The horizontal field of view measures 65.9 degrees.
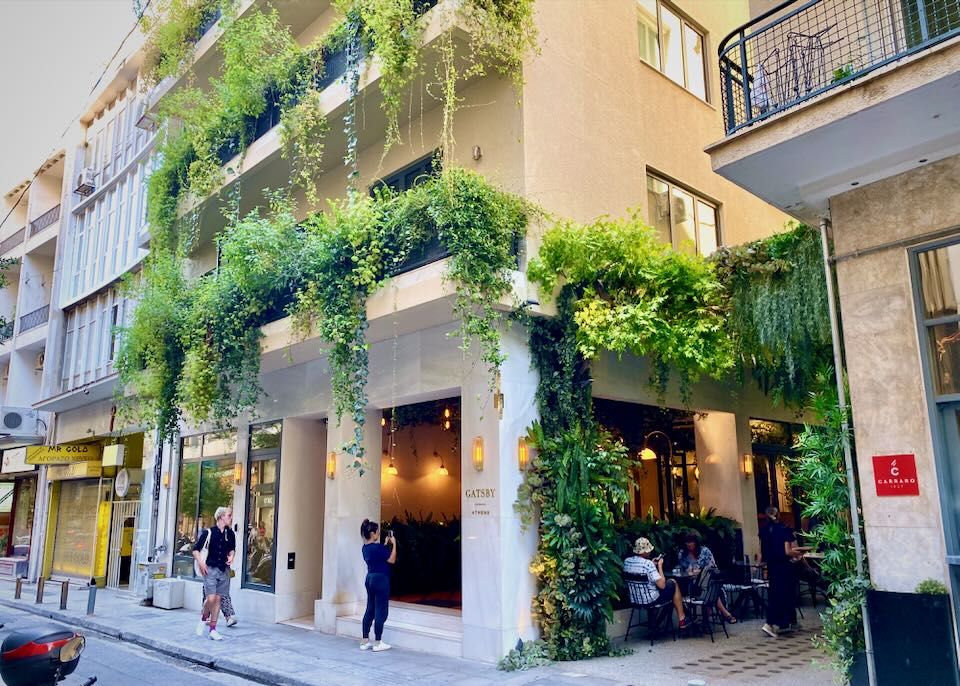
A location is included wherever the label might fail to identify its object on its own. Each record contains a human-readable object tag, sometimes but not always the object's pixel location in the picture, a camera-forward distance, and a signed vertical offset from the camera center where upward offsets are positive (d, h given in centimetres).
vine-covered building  984 +260
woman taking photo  996 -107
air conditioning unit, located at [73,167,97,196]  2389 +1026
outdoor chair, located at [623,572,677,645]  993 -144
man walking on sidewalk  1133 -80
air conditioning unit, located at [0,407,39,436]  2391 +282
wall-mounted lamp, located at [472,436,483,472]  956 +64
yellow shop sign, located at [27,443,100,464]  2188 +161
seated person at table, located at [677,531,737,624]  1062 -84
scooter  541 -107
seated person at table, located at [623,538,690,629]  988 -108
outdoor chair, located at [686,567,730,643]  1031 -128
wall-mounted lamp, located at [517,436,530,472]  955 +62
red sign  664 +22
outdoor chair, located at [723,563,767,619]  1187 -147
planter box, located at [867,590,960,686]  621 -118
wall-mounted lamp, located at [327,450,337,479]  1196 +66
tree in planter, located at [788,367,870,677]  681 -20
